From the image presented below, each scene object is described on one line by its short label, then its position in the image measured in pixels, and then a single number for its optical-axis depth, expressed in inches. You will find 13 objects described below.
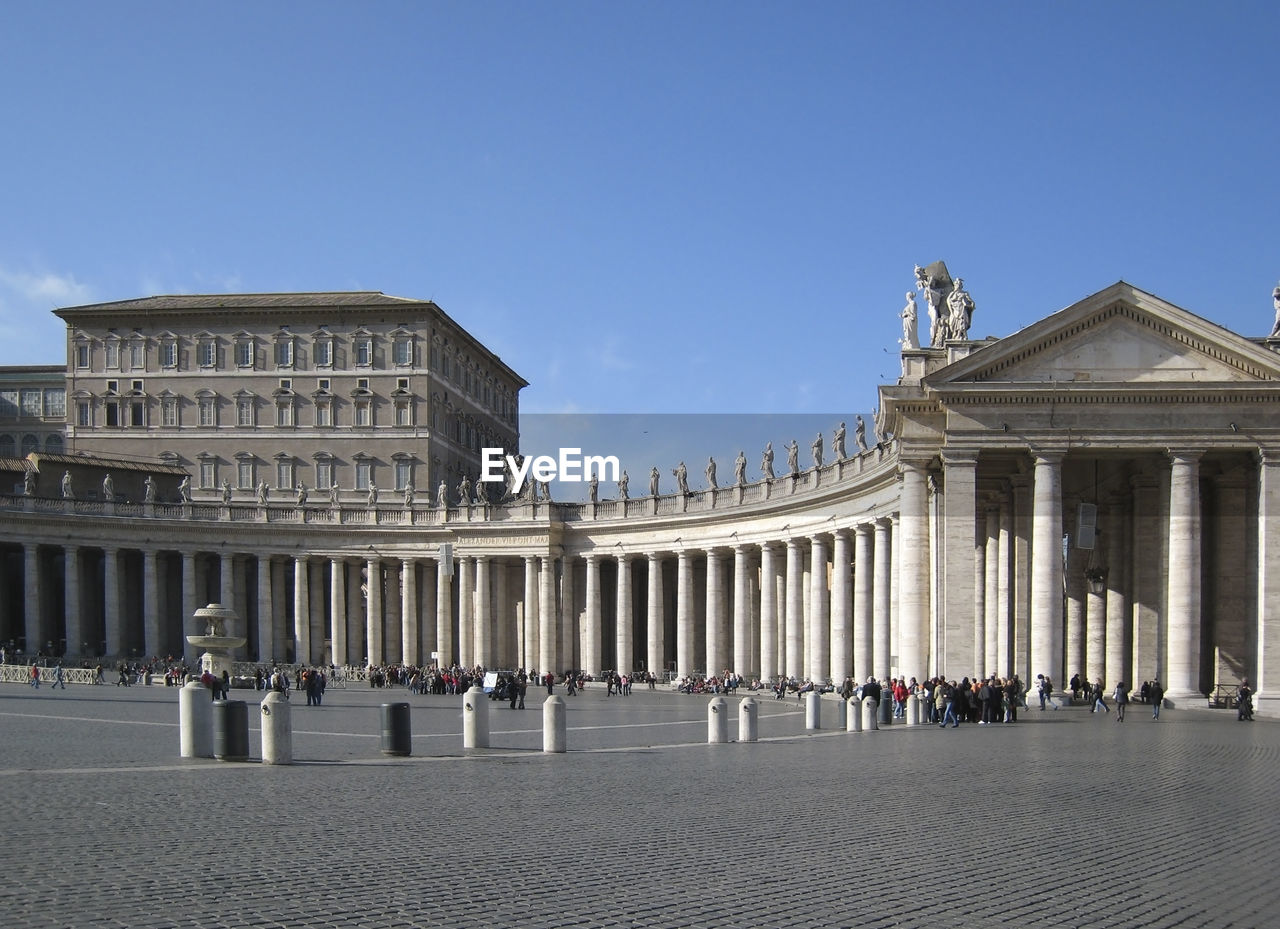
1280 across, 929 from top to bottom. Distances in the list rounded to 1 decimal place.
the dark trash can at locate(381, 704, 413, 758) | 1149.7
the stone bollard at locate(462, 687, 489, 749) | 1224.2
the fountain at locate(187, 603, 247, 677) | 2583.7
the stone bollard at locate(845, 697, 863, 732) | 1529.3
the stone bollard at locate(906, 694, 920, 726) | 1643.7
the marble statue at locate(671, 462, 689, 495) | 3356.3
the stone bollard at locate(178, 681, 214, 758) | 1091.9
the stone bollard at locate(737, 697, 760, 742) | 1348.4
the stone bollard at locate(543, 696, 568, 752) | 1207.6
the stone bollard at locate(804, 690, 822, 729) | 1571.1
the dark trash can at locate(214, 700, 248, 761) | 1063.6
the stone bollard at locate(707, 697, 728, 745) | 1348.4
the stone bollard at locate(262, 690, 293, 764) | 1044.5
